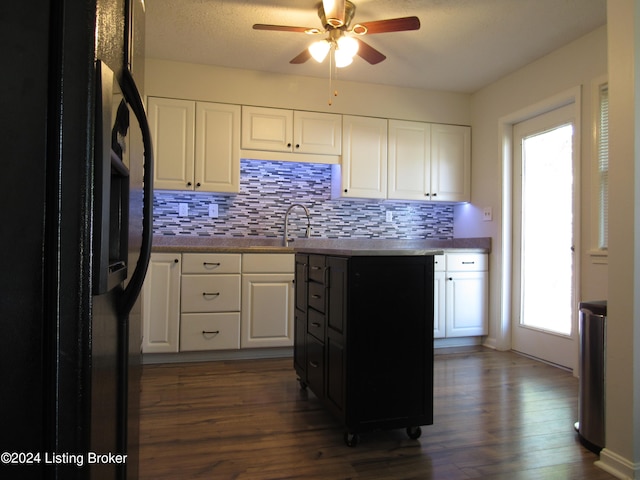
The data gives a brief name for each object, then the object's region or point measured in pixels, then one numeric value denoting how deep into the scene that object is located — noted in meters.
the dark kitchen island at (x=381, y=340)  1.84
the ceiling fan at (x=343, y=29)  2.34
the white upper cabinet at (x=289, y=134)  3.65
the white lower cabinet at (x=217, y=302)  3.17
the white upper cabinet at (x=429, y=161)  4.02
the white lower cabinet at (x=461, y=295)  3.72
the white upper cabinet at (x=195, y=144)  3.46
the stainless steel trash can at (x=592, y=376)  1.87
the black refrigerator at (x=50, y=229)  0.54
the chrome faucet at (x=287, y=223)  3.83
